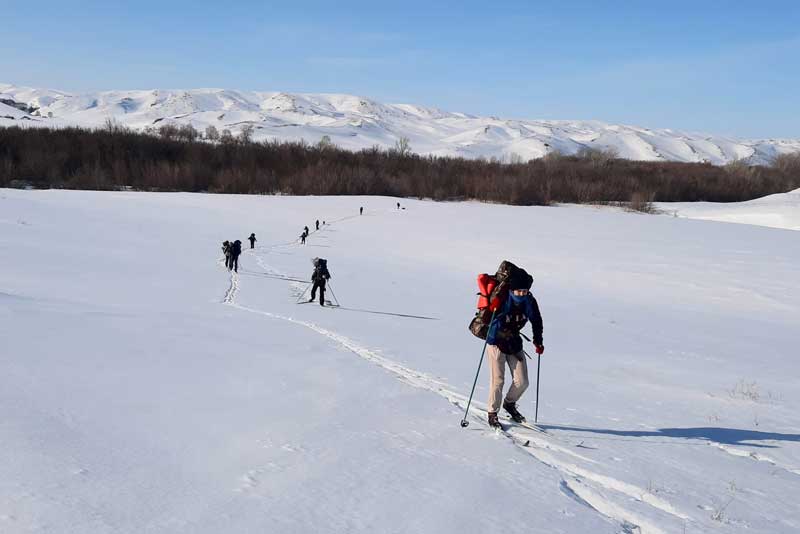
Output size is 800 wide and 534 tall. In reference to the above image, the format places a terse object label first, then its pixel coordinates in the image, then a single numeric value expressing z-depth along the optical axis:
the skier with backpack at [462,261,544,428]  5.06
